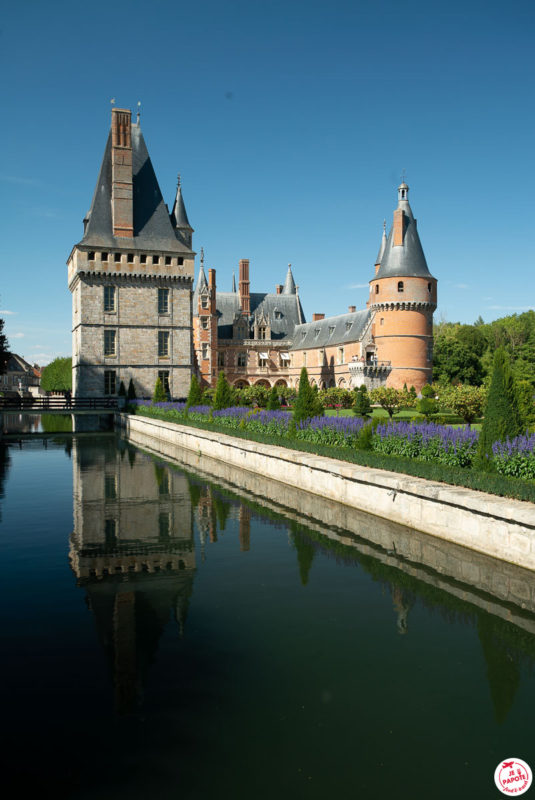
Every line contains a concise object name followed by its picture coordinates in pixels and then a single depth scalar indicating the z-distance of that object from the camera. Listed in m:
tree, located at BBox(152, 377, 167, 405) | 35.91
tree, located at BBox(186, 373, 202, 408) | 29.44
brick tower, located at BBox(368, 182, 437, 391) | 50.38
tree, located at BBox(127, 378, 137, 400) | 39.23
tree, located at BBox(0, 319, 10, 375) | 40.70
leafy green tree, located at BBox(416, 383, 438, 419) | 29.22
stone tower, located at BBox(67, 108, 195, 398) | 39.59
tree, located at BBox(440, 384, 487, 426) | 22.53
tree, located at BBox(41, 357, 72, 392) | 74.47
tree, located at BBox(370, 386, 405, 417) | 33.72
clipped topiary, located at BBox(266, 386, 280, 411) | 24.94
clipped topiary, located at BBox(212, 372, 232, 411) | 25.16
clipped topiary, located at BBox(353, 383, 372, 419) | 30.02
